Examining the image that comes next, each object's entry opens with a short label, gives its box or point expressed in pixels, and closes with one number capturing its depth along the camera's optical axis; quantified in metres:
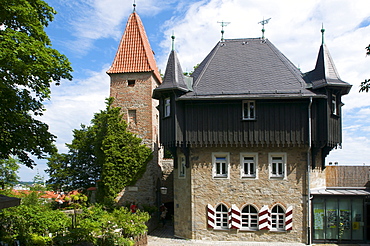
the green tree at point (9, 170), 33.16
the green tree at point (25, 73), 10.76
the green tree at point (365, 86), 9.68
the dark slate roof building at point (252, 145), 15.67
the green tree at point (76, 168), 25.77
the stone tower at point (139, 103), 20.70
